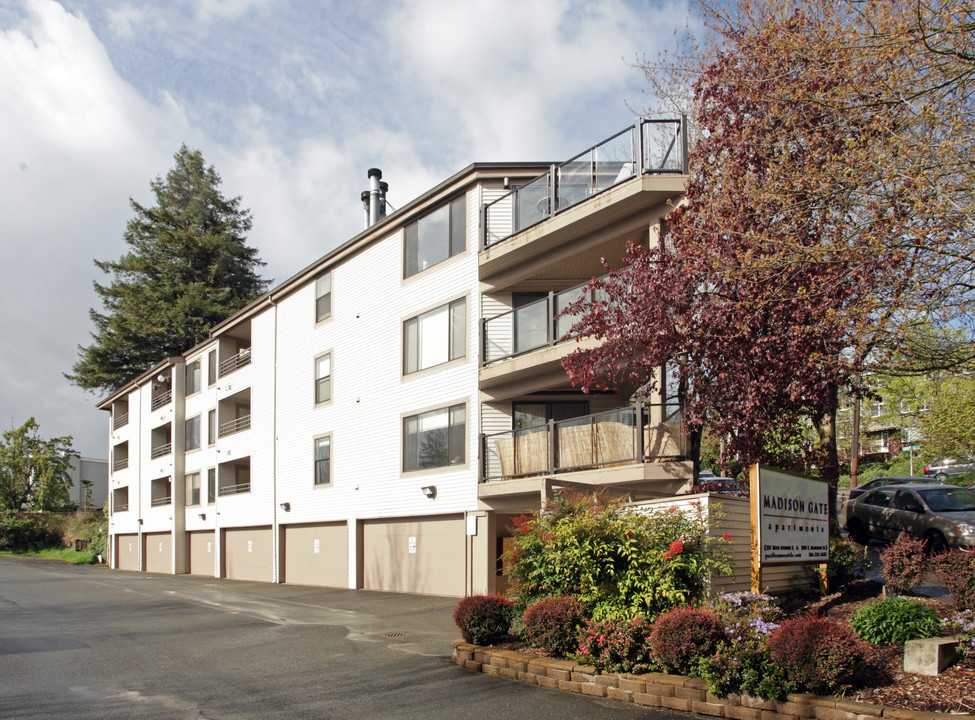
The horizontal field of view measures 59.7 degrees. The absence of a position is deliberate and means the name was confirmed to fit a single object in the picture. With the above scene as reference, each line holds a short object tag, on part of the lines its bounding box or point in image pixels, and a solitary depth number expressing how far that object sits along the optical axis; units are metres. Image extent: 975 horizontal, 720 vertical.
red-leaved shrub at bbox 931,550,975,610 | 9.95
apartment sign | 10.55
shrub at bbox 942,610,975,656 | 8.41
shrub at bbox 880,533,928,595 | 11.35
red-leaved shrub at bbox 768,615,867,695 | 7.90
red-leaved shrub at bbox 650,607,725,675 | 9.07
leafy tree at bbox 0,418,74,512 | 59.38
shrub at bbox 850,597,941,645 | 9.02
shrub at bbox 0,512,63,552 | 56.06
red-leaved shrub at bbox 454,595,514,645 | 11.95
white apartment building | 17.75
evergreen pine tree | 55.81
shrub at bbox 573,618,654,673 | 9.84
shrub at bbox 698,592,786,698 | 8.27
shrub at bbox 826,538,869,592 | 13.34
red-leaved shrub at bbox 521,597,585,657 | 10.68
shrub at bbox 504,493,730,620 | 10.76
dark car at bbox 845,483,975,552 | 16.92
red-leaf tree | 9.52
